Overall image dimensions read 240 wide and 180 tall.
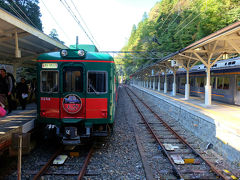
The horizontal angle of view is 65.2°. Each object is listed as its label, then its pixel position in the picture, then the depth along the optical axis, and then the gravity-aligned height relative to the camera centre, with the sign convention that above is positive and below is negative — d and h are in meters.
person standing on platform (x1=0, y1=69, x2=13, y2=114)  6.36 -0.17
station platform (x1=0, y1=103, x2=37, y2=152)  4.61 -1.26
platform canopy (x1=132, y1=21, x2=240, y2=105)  6.52 +1.68
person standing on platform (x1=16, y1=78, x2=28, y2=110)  7.59 -0.31
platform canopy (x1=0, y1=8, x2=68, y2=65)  6.23 +1.85
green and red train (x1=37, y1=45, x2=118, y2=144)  5.31 -0.27
